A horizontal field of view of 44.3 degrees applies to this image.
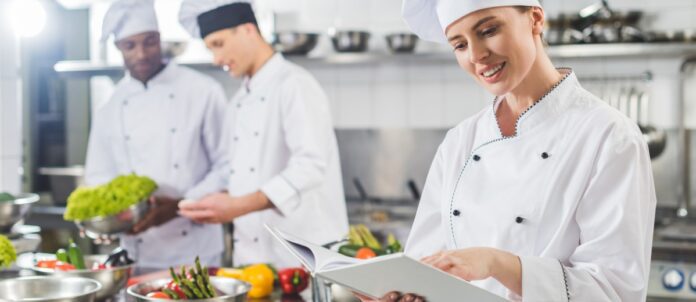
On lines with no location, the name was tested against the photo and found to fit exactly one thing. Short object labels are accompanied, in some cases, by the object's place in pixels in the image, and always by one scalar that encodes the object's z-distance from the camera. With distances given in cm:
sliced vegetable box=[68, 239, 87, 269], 270
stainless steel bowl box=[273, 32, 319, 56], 497
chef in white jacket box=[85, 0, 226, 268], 385
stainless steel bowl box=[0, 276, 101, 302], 239
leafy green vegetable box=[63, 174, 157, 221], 337
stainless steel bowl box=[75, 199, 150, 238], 338
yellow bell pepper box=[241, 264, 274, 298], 252
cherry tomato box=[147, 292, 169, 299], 224
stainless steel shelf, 438
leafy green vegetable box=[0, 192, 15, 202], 326
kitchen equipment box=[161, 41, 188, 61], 533
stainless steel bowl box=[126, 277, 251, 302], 229
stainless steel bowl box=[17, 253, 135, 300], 254
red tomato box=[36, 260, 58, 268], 267
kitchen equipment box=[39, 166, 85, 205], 570
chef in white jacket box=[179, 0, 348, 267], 333
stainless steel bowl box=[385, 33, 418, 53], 483
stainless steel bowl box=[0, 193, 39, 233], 322
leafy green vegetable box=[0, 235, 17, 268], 262
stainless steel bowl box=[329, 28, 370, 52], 491
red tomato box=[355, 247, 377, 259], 241
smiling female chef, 168
